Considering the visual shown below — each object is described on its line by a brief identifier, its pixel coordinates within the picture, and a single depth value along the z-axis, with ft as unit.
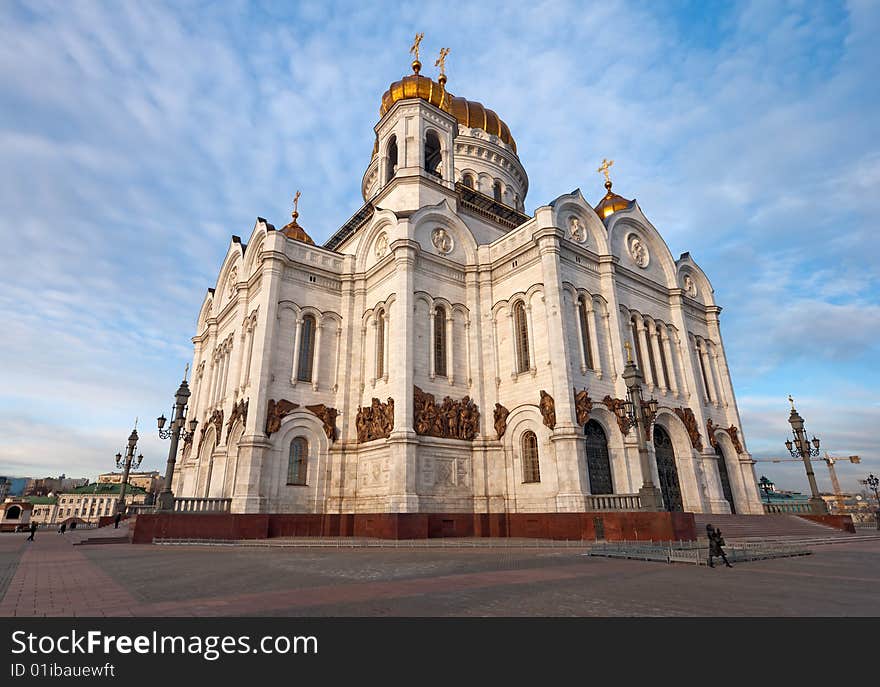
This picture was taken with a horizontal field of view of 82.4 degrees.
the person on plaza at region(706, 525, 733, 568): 32.55
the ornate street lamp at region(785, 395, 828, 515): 80.28
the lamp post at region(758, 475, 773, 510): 110.99
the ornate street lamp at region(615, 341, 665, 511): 52.19
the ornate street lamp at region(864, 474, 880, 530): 105.81
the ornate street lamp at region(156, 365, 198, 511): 60.90
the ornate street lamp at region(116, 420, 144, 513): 99.19
